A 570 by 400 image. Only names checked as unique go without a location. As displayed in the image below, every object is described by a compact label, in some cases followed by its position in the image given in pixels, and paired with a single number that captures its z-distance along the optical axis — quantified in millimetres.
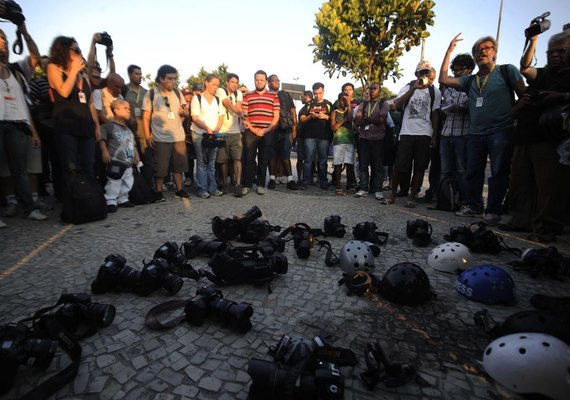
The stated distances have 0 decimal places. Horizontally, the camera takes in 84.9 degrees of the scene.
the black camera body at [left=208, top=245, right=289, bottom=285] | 2797
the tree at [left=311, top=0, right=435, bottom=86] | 17266
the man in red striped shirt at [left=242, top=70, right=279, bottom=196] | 7359
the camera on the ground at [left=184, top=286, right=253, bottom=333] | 2121
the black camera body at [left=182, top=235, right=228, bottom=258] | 3379
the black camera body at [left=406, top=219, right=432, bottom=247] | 3973
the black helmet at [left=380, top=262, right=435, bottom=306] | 2535
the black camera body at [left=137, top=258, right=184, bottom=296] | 2594
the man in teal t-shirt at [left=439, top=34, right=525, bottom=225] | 4961
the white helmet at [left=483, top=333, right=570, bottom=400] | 1555
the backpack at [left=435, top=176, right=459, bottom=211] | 5941
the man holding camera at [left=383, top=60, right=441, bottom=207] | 5977
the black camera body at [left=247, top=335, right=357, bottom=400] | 1469
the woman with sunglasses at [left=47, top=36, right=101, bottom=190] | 4684
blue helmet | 2569
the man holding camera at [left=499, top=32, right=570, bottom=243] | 3984
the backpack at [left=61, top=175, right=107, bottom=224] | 4730
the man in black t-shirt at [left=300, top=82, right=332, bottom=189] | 8062
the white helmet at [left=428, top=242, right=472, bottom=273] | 3213
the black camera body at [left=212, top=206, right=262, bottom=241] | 4086
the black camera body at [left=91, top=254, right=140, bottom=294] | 2629
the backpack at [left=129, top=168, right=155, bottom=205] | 6168
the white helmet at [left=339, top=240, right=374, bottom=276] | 3100
